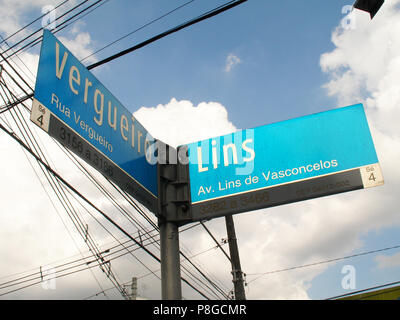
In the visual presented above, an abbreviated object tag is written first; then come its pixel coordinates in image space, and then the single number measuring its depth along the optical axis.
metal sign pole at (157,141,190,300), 3.61
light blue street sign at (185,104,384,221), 3.58
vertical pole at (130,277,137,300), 28.60
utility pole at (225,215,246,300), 13.09
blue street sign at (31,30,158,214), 2.93
